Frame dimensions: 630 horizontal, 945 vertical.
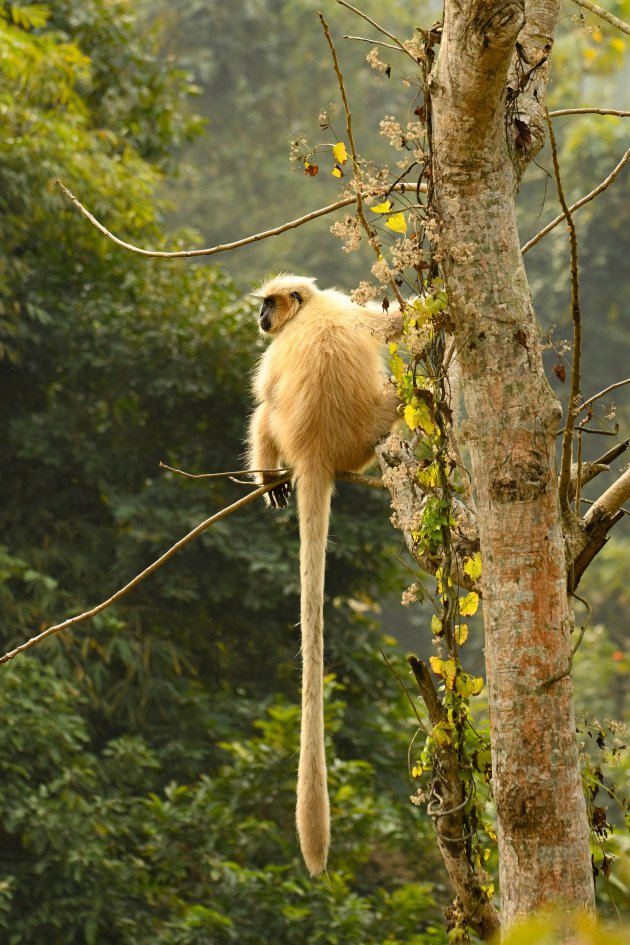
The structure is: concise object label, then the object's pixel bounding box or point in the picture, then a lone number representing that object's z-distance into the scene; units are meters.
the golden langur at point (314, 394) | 12.10
